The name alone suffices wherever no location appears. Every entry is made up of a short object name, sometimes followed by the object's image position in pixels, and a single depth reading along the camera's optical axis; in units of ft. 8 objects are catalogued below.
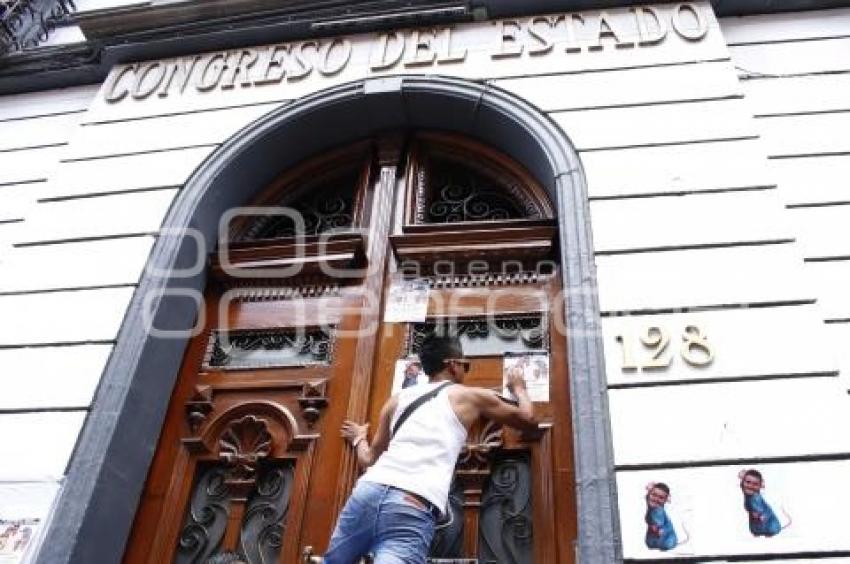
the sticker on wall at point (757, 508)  10.87
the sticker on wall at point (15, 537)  13.15
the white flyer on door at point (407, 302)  16.47
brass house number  12.88
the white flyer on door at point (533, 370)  14.73
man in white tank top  10.24
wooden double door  13.85
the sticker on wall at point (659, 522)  11.02
